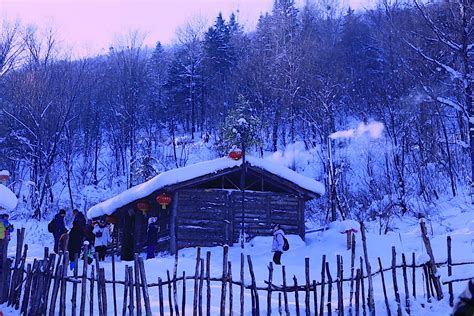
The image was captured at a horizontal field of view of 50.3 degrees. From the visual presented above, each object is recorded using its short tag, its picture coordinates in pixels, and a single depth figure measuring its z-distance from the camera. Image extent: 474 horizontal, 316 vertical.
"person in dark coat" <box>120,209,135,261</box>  22.92
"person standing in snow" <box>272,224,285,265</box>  15.88
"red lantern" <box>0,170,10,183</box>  13.62
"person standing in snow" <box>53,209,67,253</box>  18.42
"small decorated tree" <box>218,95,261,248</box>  26.70
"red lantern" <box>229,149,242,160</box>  19.14
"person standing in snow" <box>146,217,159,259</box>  18.00
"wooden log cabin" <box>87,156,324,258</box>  18.69
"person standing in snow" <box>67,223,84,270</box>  14.79
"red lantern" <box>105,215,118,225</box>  22.80
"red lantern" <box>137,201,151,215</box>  19.92
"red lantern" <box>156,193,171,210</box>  18.22
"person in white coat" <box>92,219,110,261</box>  16.72
